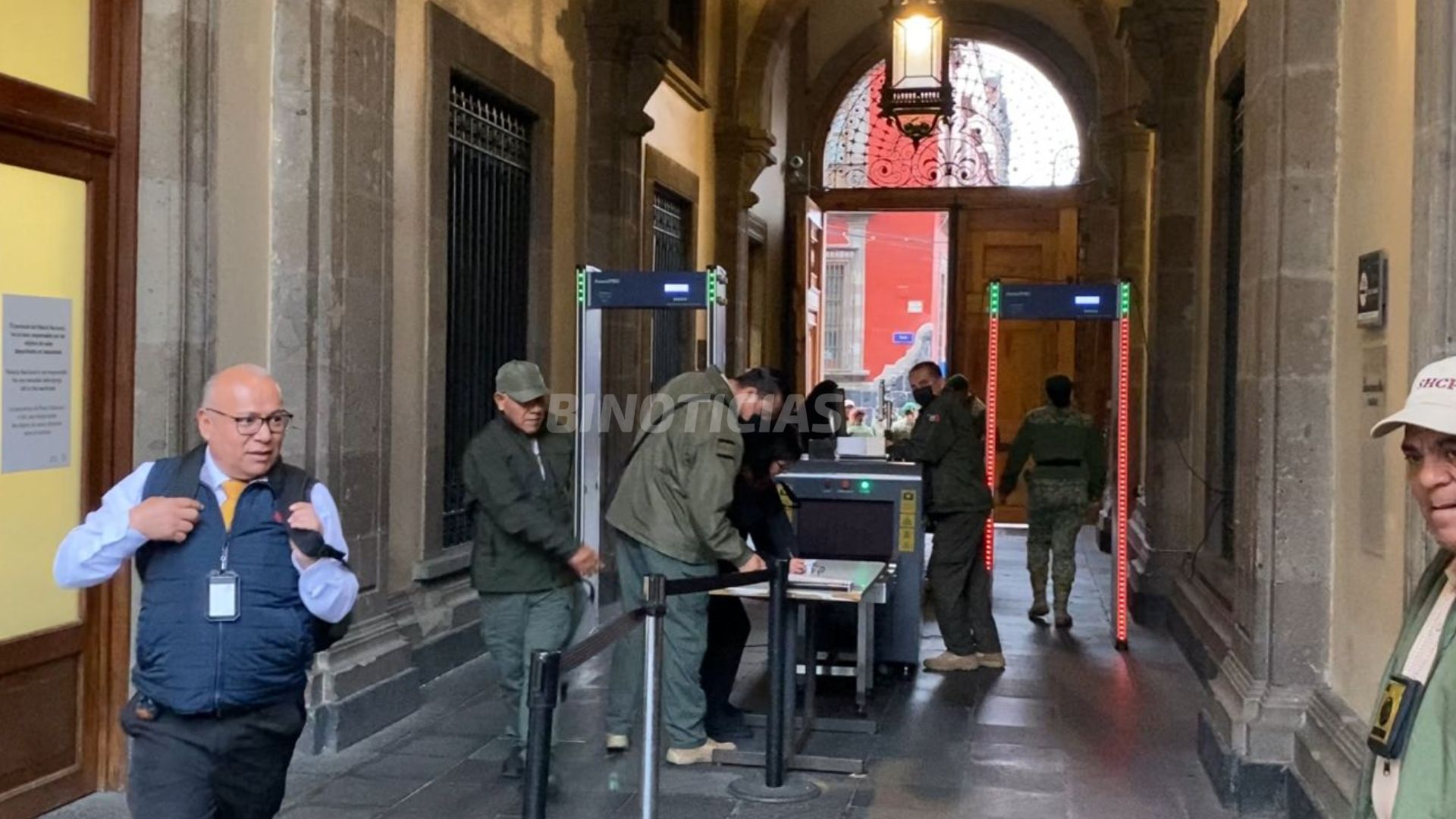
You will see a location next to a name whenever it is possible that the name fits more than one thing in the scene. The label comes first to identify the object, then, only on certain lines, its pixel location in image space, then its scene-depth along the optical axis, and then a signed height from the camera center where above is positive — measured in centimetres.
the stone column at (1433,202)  370 +60
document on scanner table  547 -71
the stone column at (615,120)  962 +201
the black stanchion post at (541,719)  320 -74
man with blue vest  296 -42
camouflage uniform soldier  881 -39
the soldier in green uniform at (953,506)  749 -53
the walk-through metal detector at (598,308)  717 +52
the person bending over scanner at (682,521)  538 -47
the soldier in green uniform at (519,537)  500 -50
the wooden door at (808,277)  1545 +150
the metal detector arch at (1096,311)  830 +62
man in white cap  181 -35
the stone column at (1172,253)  891 +106
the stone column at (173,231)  505 +61
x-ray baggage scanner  711 -56
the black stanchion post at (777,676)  520 -103
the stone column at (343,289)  560 +46
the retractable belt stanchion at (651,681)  416 -85
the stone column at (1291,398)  497 +6
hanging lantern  841 +212
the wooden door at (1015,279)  1598 +144
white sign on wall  457 +3
